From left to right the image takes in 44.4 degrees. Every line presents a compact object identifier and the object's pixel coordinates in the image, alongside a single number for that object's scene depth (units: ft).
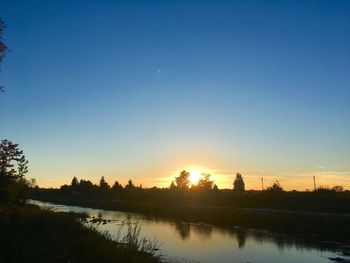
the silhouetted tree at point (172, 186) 535.64
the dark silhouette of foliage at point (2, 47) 51.94
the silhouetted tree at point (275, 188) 328.45
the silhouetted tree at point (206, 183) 492.21
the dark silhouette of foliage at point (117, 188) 635.46
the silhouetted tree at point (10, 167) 173.06
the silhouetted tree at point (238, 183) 491.72
